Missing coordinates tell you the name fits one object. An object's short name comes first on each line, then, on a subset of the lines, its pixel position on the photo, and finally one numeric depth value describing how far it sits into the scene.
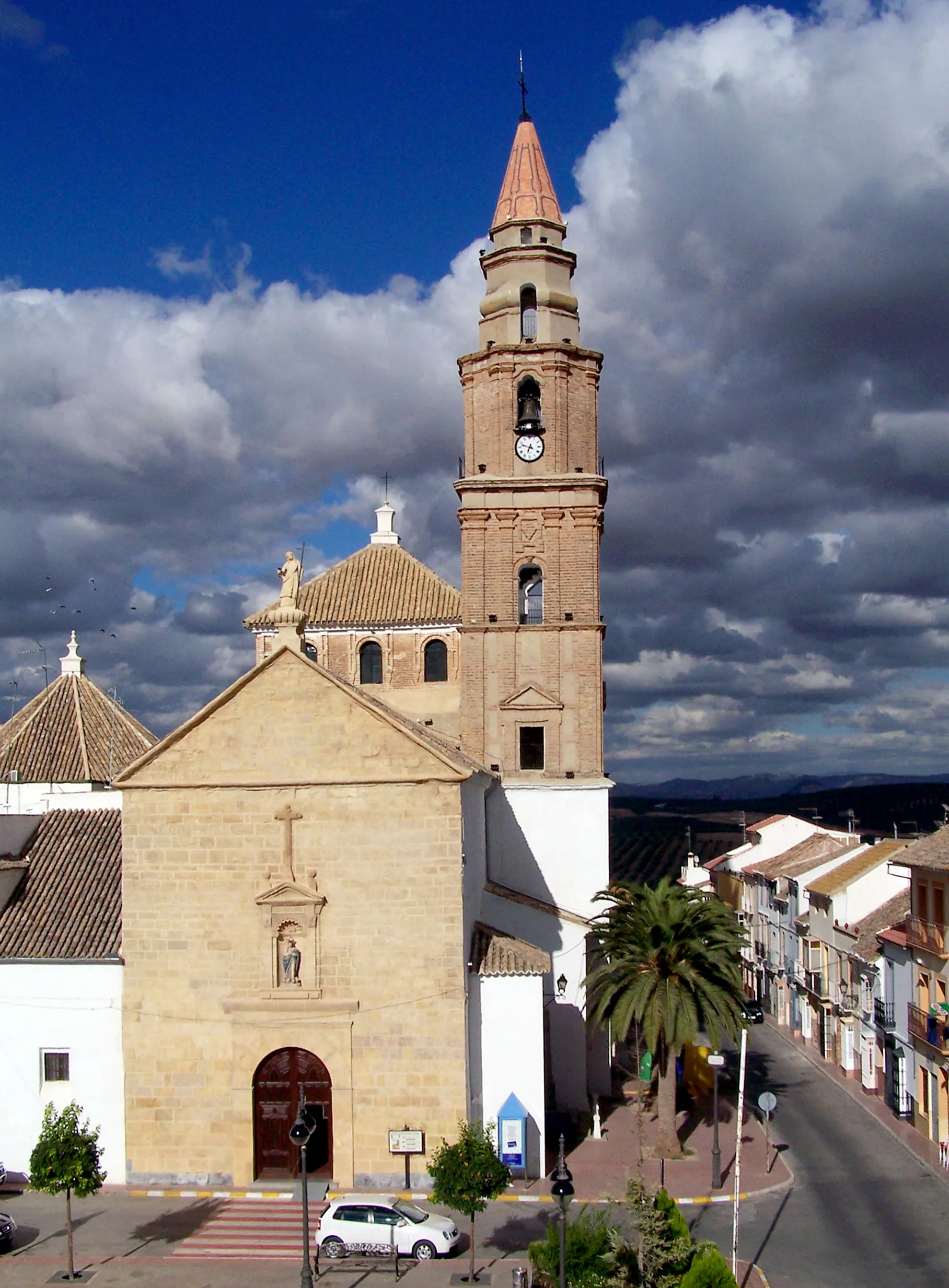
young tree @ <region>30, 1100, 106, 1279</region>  21.53
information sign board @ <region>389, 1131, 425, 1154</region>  25.11
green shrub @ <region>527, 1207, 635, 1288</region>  18.25
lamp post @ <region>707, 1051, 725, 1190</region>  26.16
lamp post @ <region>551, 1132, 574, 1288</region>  17.66
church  25.77
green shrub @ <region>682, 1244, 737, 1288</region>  17.23
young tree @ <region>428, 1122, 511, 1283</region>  21.34
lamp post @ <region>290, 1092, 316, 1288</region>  19.22
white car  22.05
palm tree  27.69
